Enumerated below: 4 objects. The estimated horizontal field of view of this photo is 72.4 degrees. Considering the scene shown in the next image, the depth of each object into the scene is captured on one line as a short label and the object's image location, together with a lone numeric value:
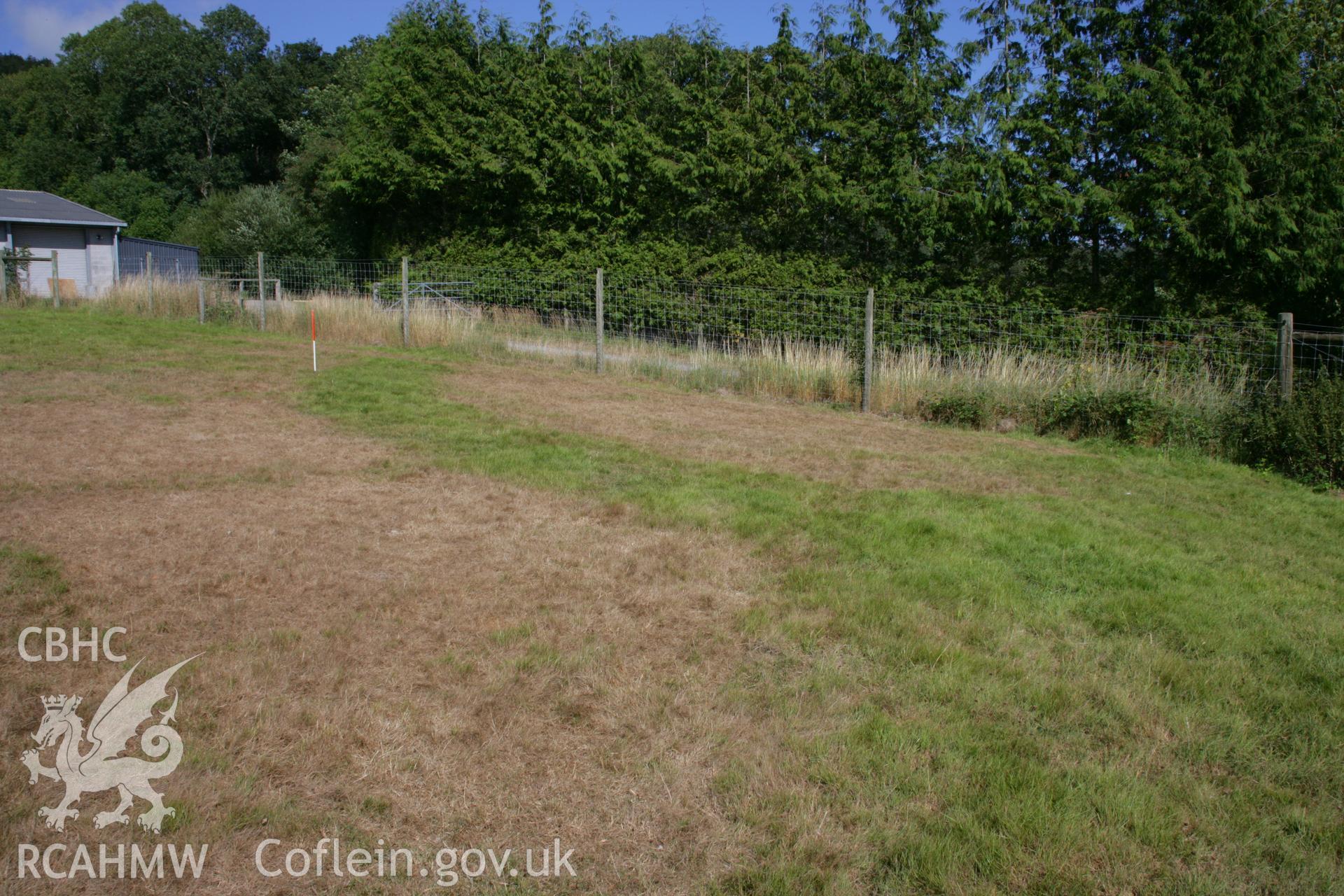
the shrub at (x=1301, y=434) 8.23
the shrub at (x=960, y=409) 11.02
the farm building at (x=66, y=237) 28.62
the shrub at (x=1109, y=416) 9.98
